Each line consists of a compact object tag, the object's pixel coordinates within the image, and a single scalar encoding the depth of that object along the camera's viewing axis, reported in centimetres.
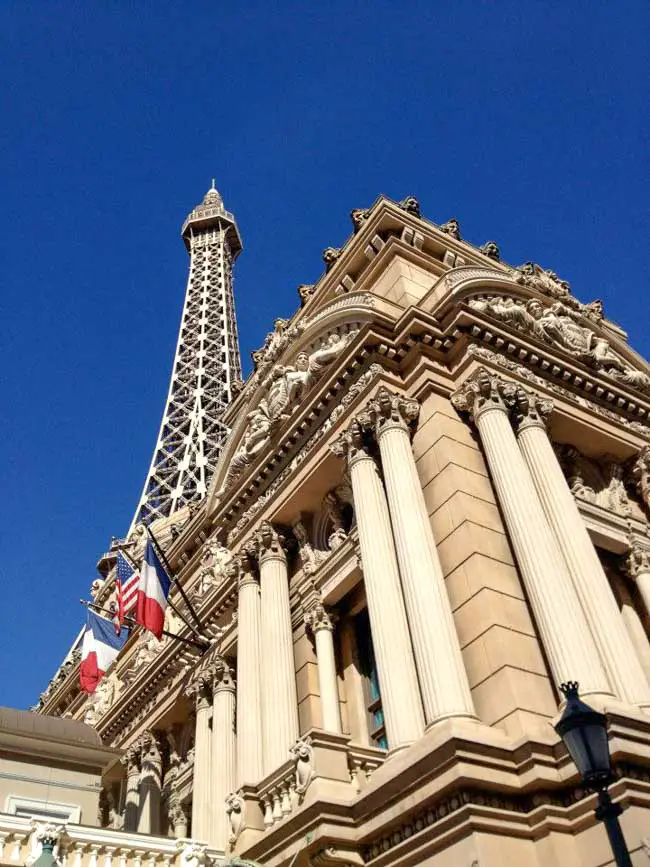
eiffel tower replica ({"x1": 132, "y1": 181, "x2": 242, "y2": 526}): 7356
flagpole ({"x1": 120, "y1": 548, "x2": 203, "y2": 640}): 2482
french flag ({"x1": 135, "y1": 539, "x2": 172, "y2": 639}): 2308
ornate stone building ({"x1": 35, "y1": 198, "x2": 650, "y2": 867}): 1233
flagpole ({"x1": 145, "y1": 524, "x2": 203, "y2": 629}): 2408
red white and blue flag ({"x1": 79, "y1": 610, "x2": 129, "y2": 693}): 2944
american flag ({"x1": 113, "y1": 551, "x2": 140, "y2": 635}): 2761
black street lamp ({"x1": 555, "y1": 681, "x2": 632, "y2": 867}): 785
